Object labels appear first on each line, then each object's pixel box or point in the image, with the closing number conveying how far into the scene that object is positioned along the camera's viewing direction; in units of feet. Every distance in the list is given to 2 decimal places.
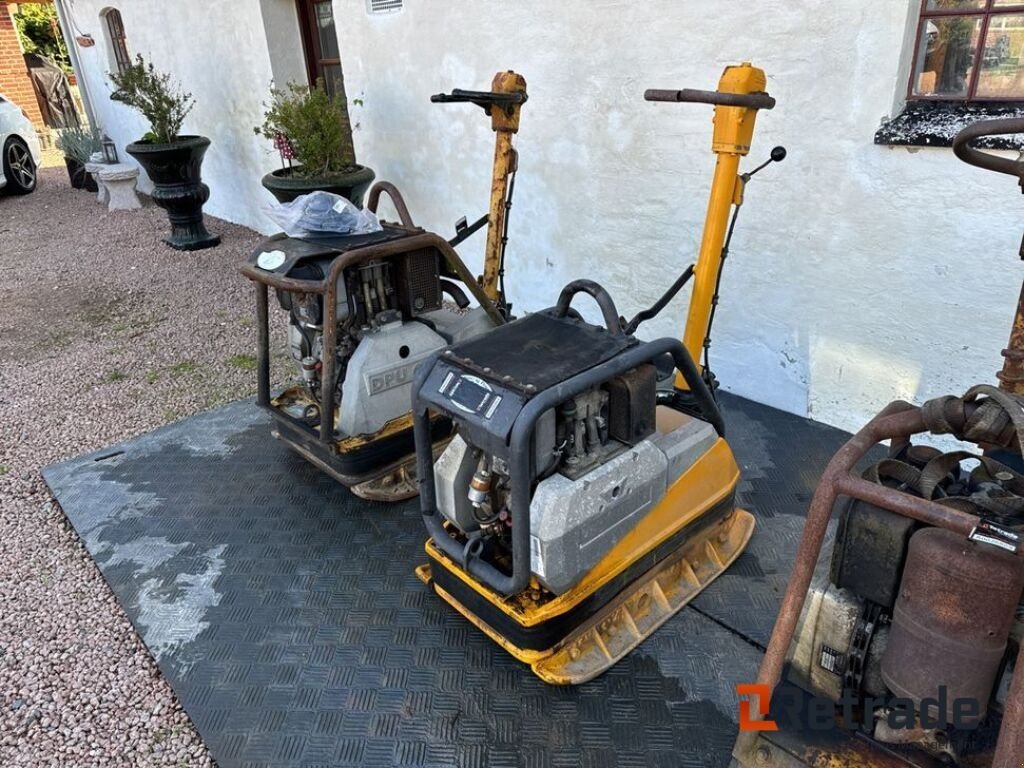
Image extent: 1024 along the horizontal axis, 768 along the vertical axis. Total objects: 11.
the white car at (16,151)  28.04
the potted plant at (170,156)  20.15
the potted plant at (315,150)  15.80
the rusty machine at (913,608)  4.09
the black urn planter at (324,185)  15.53
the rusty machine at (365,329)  8.44
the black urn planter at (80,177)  29.96
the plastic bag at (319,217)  8.94
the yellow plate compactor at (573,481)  5.66
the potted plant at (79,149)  27.94
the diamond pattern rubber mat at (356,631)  6.06
